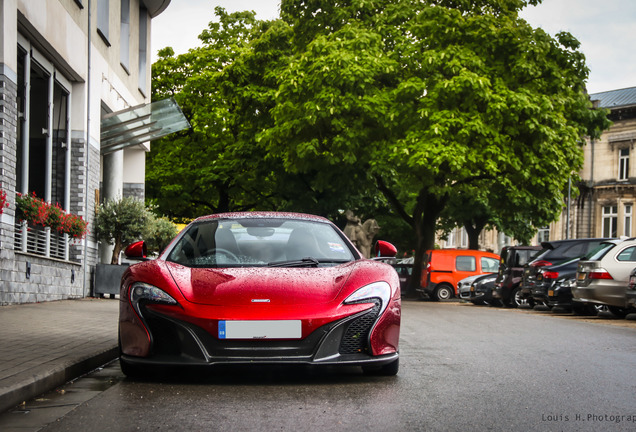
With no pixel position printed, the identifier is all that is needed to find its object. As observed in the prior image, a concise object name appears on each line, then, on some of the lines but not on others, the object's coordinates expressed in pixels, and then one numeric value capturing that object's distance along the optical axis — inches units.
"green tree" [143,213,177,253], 847.1
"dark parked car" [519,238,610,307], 814.5
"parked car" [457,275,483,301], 1197.6
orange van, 1250.6
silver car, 644.1
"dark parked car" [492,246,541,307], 962.1
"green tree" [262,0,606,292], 997.8
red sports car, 237.8
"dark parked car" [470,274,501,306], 1055.0
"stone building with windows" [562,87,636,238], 2087.8
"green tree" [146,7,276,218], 1333.7
